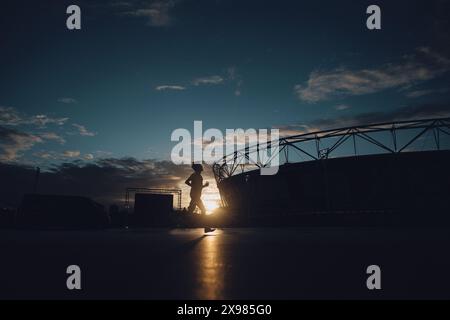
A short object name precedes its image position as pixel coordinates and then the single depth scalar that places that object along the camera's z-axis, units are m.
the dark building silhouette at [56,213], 17.78
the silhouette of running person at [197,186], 9.00
